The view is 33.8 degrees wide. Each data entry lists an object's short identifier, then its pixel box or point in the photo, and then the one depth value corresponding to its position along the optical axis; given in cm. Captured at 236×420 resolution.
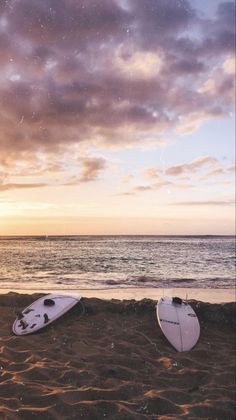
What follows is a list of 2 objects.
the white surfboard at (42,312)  809
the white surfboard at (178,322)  765
